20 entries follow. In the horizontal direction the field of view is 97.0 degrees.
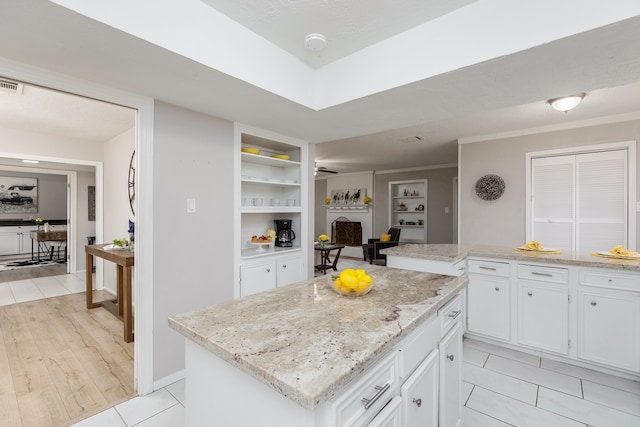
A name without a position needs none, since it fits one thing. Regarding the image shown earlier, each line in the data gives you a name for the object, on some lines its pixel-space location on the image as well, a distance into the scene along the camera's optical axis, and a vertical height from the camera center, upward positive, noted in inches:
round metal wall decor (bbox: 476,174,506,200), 163.3 +15.8
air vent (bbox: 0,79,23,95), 94.5 +44.3
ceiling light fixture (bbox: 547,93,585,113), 102.7 +41.4
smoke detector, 73.8 +45.9
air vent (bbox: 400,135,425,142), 174.9 +47.5
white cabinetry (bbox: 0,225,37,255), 286.2 -27.3
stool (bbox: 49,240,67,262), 285.4 -34.9
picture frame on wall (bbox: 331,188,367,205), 329.7 +20.8
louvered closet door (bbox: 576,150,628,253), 134.6 +6.8
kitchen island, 28.5 -16.0
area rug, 245.6 -46.2
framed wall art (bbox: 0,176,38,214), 298.7 +20.2
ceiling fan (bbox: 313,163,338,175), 292.8 +48.3
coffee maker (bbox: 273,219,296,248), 140.1 -9.7
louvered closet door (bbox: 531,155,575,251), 146.9 +7.0
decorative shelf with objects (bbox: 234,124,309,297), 112.6 +3.8
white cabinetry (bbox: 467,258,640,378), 88.1 -33.6
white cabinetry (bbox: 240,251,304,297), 111.4 -25.0
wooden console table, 109.2 -31.3
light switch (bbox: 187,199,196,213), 93.5 +2.7
